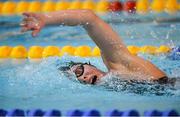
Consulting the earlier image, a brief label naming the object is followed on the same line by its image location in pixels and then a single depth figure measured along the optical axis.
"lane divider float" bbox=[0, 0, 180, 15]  12.77
